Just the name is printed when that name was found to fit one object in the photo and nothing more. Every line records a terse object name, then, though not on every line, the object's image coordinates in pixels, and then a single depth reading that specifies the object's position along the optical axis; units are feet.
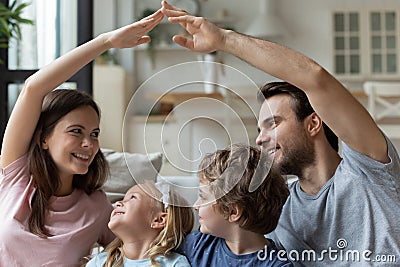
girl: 8.69
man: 7.45
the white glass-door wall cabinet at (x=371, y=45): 35.42
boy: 7.91
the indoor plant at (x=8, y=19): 14.70
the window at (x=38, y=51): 15.34
